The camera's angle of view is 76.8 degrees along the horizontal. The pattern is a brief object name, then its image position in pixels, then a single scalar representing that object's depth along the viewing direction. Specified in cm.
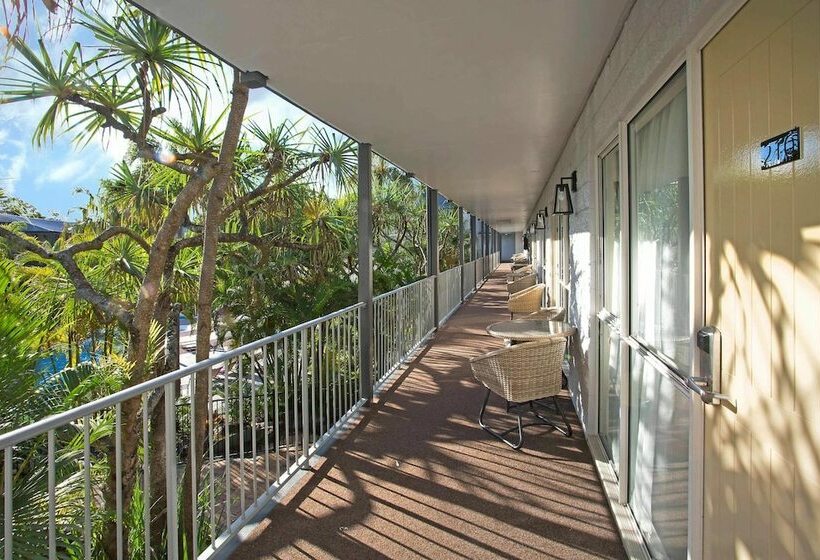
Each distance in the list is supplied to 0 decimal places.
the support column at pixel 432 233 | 819
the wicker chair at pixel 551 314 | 496
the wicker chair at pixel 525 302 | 693
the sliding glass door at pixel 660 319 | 170
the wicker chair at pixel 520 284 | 897
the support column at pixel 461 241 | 1137
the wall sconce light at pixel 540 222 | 922
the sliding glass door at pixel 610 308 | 280
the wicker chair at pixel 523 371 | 330
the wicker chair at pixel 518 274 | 1254
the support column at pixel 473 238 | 1488
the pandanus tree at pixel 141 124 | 345
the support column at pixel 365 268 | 447
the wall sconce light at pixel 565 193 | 425
